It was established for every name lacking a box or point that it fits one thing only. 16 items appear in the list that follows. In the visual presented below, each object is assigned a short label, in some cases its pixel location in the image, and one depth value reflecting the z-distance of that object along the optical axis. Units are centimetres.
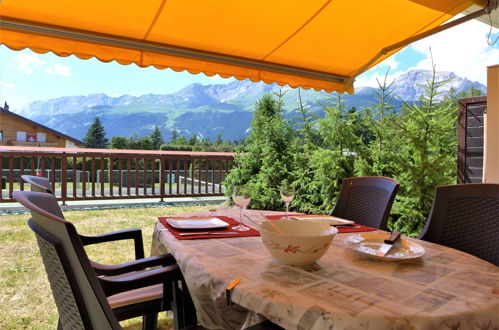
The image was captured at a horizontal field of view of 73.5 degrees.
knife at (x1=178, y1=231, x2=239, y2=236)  144
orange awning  216
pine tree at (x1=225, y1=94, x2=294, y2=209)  519
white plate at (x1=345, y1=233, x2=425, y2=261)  112
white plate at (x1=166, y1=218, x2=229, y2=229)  152
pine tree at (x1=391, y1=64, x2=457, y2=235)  349
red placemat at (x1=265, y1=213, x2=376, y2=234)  157
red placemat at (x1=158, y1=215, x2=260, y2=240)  138
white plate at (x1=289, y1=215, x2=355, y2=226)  170
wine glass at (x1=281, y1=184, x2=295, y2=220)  167
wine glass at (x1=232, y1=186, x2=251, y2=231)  158
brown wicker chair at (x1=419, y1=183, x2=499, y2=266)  153
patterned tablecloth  73
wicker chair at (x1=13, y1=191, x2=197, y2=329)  90
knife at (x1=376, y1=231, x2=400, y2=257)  114
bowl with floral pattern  98
